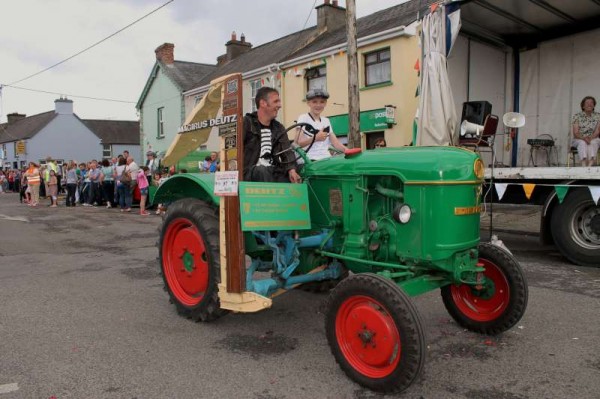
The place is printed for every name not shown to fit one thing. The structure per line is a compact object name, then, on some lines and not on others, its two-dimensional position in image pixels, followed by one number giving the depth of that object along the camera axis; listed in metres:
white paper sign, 3.24
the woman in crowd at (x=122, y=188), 14.16
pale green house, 26.14
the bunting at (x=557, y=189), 5.62
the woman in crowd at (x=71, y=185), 16.38
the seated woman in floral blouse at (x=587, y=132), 7.54
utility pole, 10.06
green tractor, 2.77
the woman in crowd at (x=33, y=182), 16.84
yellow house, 14.66
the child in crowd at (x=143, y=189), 12.85
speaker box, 7.66
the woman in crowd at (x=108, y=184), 15.62
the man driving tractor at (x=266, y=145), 3.73
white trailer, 6.80
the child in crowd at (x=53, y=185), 16.23
